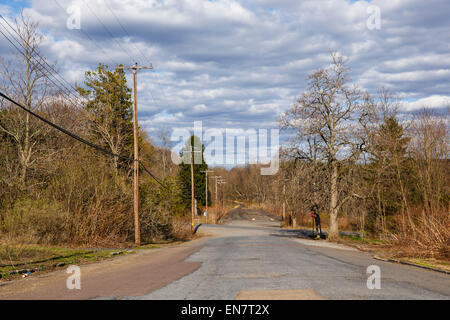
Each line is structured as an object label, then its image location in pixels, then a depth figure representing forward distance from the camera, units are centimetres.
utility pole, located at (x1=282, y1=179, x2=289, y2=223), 3462
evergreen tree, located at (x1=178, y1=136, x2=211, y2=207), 8681
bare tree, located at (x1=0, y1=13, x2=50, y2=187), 3256
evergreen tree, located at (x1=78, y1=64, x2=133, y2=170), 4431
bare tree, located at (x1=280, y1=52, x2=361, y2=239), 3353
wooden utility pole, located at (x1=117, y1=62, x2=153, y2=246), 2561
